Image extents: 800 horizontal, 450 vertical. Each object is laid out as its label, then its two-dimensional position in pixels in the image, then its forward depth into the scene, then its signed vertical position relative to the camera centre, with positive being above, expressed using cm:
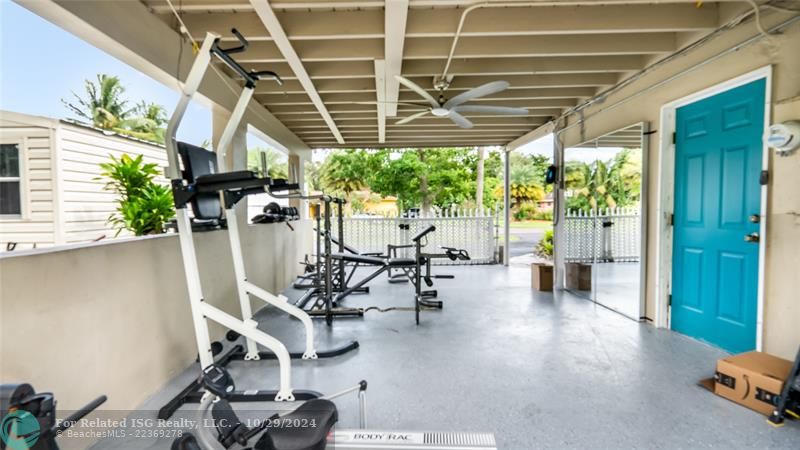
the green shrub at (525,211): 2084 -6
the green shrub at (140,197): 316 +12
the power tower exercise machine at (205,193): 216 +12
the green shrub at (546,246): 911 -93
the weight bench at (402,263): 421 -66
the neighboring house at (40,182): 399 +33
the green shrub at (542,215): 2140 -31
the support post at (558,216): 595 -10
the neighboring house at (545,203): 2109 +41
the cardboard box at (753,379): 221 -107
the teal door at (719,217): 292 -7
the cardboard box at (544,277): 570 -106
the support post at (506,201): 814 +21
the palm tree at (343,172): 1348 +158
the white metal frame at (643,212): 402 -3
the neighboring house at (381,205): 1939 +29
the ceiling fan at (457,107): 390 +123
